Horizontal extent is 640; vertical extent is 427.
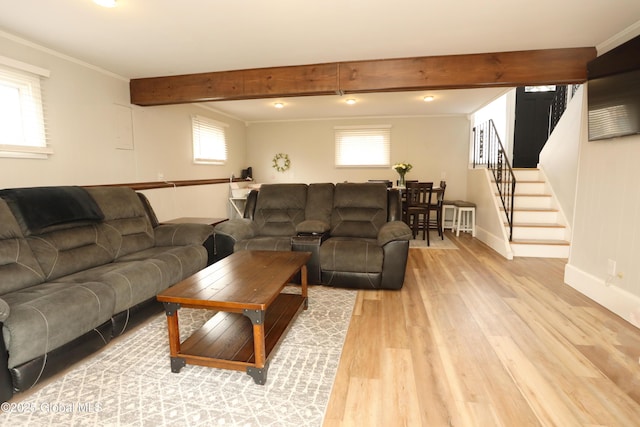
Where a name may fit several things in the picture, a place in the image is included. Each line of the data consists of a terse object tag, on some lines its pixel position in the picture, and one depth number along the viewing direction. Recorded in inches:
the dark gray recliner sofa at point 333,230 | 116.0
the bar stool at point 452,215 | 219.5
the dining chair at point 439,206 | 200.9
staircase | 162.9
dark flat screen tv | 88.2
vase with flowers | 210.1
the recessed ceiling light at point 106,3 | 80.1
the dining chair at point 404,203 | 202.4
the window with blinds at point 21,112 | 97.0
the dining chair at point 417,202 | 187.9
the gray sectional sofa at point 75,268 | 60.0
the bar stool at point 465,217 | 214.4
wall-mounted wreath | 259.0
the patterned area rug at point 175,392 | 56.4
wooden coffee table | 64.2
